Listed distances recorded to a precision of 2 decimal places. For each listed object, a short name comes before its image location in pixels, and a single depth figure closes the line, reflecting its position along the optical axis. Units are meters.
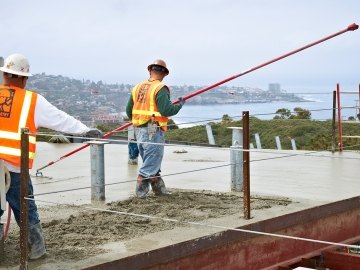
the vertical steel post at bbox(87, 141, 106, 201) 8.27
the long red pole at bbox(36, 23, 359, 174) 9.07
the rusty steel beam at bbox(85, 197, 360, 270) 6.02
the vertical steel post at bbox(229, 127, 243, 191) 8.83
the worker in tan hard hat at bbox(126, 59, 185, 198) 8.26
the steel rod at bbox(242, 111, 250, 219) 7.06
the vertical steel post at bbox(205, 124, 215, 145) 19.78
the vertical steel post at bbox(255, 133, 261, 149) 19.79
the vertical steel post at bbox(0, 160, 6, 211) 5.35
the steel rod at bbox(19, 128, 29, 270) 5.21
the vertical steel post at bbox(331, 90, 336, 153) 13.95
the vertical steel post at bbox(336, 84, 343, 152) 13.88
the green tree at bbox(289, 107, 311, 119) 30.27
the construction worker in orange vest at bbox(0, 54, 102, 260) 5.49
